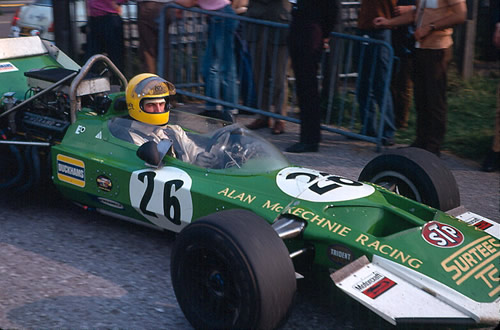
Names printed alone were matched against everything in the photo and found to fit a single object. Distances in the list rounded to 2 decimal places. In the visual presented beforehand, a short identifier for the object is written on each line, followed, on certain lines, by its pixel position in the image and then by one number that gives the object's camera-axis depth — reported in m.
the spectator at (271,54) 7.32
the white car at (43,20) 9.09
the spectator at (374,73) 6.88
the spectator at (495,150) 6.26
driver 4.83
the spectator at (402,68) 7.12
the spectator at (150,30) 7.95
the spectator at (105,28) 8.09
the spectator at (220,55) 7.51
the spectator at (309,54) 6.34
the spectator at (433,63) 6.26
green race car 3.36
